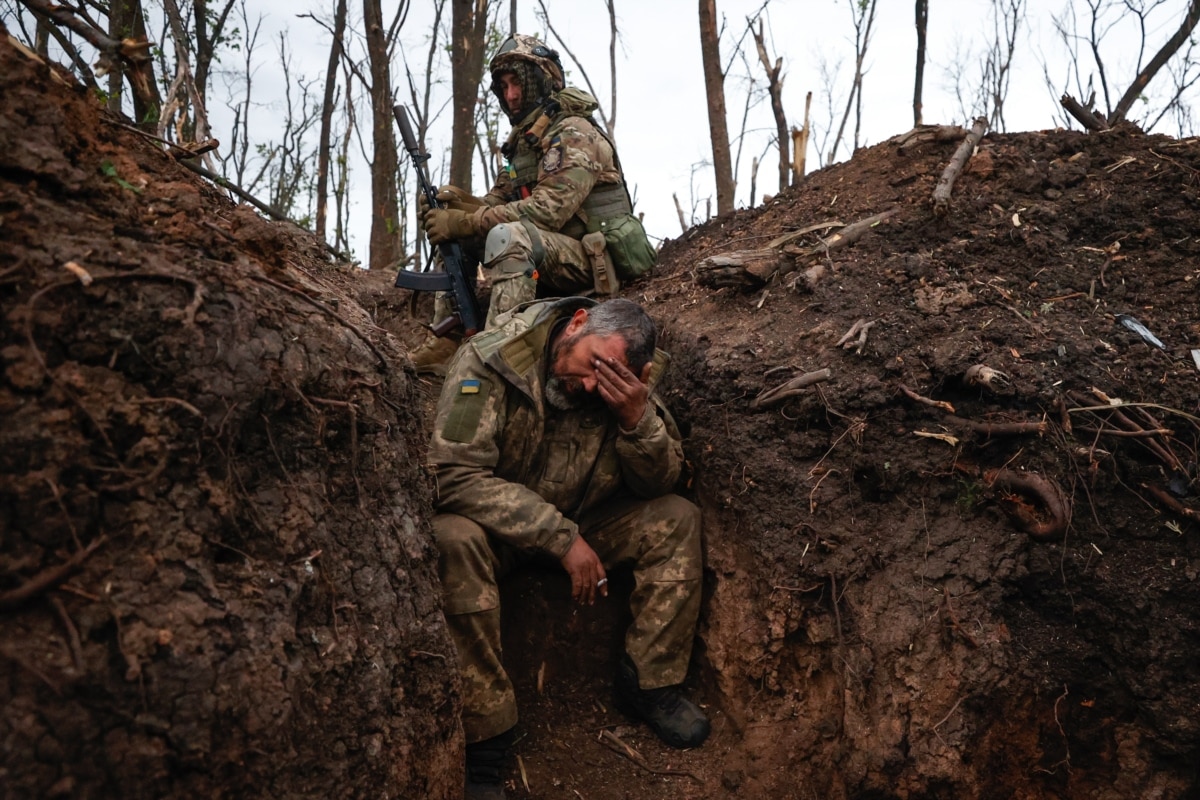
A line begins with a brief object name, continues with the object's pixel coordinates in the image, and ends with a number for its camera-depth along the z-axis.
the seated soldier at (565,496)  3.29
